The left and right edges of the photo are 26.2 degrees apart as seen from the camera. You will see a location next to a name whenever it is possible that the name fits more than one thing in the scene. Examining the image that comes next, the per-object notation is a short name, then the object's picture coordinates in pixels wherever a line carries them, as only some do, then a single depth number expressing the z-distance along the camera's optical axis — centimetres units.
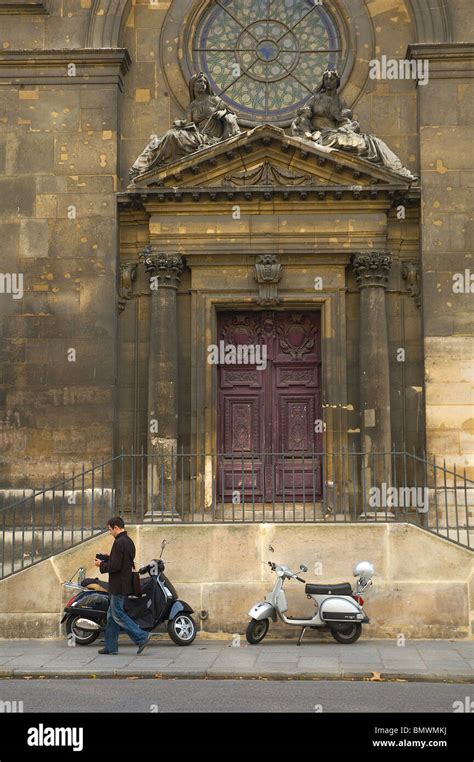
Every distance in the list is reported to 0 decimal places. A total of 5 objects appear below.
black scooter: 1282
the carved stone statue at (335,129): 1648
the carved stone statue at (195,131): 1664
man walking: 1209
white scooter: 1287
